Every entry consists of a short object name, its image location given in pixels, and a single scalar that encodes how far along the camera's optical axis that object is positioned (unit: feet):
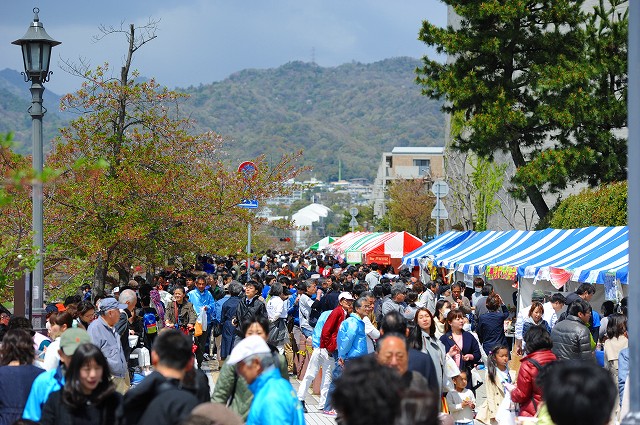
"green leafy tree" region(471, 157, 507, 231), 137.69
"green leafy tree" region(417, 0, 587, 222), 91.71
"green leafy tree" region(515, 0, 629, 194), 90.33
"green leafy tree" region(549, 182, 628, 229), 75.24
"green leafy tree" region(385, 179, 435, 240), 238.07
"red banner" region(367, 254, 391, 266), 116.67
